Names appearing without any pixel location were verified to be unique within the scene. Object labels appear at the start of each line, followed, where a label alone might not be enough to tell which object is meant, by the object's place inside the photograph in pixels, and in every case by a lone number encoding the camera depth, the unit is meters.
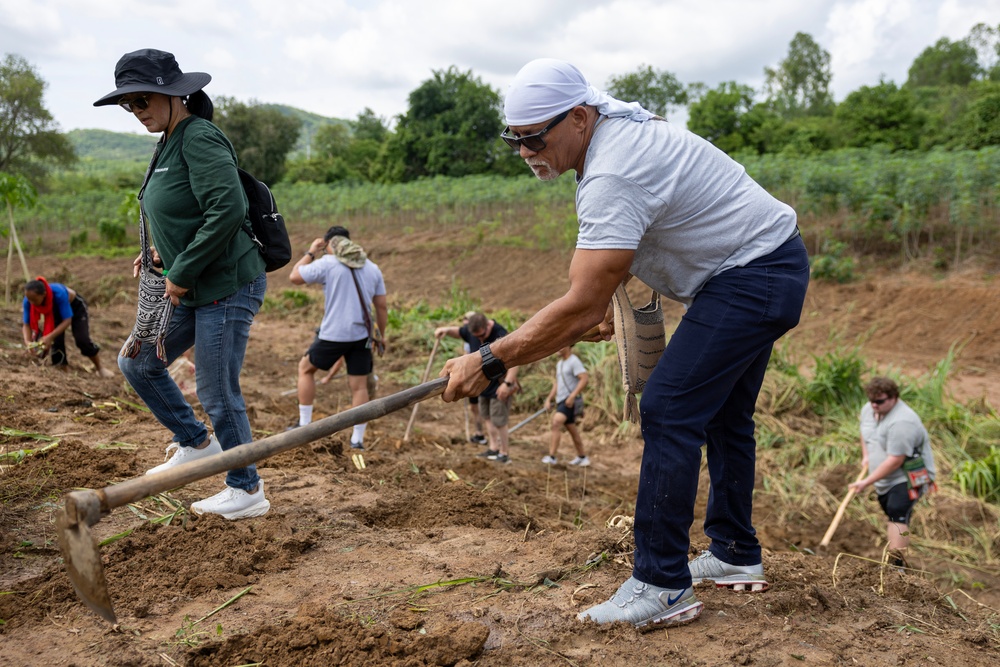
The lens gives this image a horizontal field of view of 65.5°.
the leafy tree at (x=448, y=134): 37.47
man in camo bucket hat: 6.59
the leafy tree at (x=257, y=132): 39.44
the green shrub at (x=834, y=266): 14.52
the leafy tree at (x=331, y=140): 50.84
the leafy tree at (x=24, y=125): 38.97
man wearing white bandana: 2.50
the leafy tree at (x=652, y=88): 47.25
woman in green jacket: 3.26
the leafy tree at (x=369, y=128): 49.72
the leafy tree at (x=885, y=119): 27.17
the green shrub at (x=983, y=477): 6.76
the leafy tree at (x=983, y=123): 21.59
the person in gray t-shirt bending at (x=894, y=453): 5.70
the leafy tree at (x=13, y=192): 12.99
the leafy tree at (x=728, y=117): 31.11
